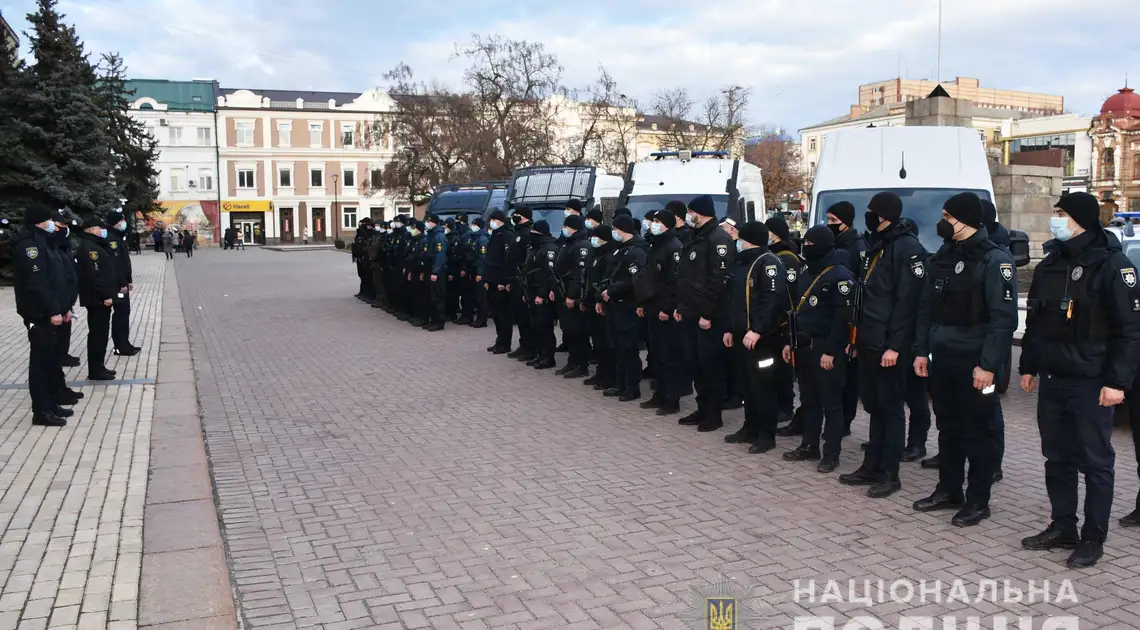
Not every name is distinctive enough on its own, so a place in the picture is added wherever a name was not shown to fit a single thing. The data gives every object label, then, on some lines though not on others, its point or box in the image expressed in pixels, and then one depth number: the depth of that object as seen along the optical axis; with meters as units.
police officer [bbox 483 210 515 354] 13.38
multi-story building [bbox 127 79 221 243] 77.38
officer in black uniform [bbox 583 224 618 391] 10.22
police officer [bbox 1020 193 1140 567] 4.95
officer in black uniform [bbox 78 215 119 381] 11.26
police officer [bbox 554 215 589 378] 10.77
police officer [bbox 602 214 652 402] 9.59
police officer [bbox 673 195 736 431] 8.41
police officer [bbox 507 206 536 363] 12.73
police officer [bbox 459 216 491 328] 15.94
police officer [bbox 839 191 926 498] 6.16
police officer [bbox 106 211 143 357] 12.31
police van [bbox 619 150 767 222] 15.93
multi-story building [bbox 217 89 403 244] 78.25
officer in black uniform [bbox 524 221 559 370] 11.70
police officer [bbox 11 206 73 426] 8.59
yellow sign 78.12
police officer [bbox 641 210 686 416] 9.10
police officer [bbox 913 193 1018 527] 5.48
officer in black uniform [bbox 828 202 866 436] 7.27
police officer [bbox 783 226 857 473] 6.81
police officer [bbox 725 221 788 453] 7.55
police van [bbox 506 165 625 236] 17.89
